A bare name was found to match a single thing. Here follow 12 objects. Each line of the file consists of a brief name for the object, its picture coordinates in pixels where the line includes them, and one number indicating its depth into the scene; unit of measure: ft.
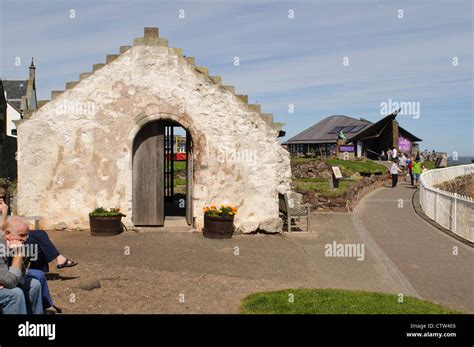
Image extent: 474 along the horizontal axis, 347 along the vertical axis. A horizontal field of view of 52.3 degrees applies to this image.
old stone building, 42.24
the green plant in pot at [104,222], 40.52
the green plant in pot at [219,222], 40.81
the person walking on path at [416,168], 87.20
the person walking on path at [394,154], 129.72
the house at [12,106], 76.18
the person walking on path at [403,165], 109.86
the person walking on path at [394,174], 89.71
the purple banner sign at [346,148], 131.75
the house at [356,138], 147.43
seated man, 16.93
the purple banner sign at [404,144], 157.69
